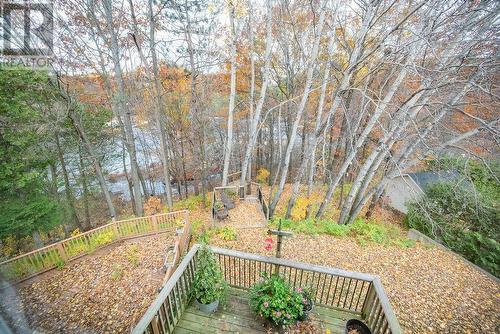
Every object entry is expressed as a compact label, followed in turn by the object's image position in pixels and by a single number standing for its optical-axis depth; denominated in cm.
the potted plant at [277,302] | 304
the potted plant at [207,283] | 337
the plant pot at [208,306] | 341
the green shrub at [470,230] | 595
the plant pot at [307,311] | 317
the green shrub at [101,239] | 656
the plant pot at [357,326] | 296
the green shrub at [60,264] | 589
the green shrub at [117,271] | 566
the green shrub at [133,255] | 623
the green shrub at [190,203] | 1205
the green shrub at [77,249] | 615
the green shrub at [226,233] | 655
